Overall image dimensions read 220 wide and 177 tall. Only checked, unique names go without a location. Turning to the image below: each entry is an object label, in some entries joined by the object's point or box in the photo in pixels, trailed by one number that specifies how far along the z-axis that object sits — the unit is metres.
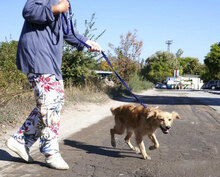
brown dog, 4.47
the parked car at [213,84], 55.28
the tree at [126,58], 25.62
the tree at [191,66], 101.94
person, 3.30
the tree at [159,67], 74.50
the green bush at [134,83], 27.17
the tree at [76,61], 14.82
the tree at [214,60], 51.42
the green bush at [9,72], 8.28
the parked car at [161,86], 66.06
